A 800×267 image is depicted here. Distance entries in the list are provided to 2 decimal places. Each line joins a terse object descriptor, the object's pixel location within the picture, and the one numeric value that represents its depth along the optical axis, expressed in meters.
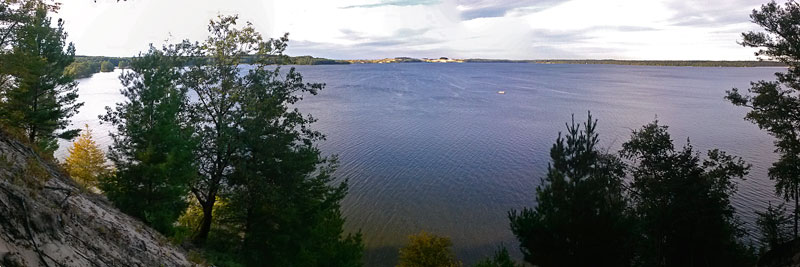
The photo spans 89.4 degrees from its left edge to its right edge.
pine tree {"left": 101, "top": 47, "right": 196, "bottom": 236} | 14.05
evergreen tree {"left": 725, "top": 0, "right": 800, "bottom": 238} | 14.46
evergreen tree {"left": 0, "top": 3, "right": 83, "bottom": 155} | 15.70
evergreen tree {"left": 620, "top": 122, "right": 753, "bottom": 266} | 16.05
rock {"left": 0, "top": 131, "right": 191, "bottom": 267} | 5.88
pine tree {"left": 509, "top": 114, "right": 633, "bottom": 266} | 13.15
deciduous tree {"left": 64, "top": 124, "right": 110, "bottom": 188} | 23.97
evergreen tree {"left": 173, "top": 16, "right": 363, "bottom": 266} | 14.74
